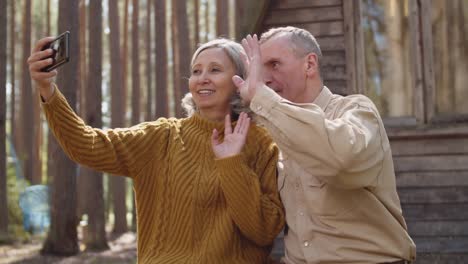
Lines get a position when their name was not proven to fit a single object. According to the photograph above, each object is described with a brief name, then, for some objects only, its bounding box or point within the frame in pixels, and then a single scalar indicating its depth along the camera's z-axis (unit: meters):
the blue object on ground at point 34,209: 17.17
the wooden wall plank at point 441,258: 6.04
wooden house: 6.12
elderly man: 2.22
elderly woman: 2.72
